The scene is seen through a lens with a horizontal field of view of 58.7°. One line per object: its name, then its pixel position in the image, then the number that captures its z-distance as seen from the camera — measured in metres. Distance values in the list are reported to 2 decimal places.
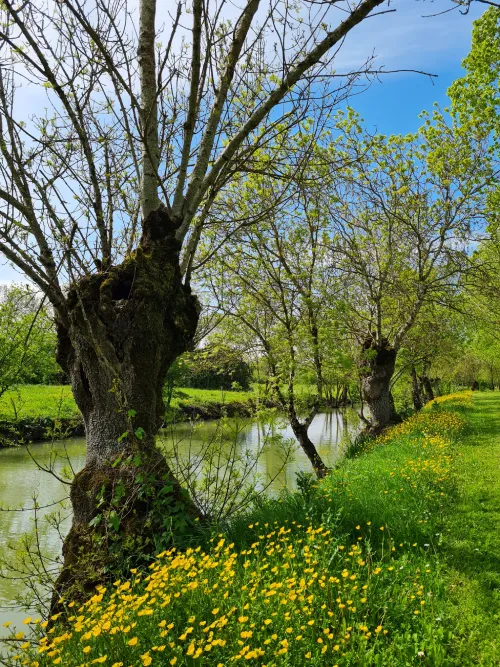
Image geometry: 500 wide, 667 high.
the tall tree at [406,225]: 11.54
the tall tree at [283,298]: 9.63
